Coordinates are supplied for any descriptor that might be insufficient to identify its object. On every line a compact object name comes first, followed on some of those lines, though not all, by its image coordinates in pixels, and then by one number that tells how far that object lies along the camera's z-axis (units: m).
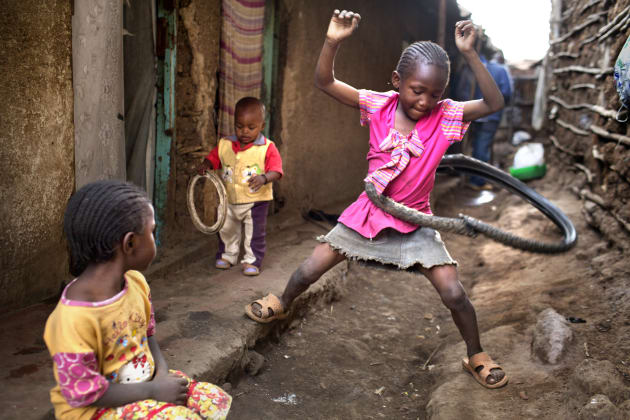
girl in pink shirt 2.68
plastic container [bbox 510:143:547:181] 8.49
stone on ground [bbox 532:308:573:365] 2.96
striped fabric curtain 4.39
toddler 3.75
